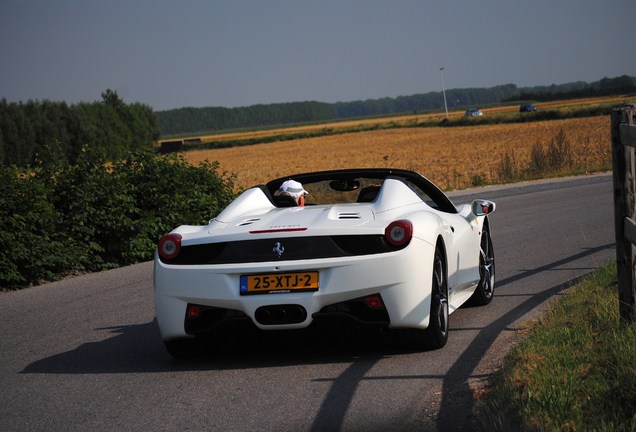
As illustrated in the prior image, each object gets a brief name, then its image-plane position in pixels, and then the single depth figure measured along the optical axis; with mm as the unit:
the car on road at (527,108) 140350
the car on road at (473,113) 148250
